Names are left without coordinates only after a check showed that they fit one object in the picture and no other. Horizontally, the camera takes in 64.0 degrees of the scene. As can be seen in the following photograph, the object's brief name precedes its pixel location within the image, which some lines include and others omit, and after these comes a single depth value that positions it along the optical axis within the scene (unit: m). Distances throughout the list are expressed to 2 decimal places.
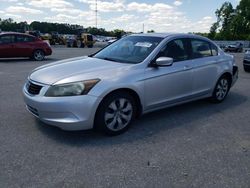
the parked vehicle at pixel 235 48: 29.59
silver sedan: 2.78
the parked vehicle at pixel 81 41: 24.84
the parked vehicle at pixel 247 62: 8.53
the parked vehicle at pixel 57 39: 27.28
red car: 9.94
